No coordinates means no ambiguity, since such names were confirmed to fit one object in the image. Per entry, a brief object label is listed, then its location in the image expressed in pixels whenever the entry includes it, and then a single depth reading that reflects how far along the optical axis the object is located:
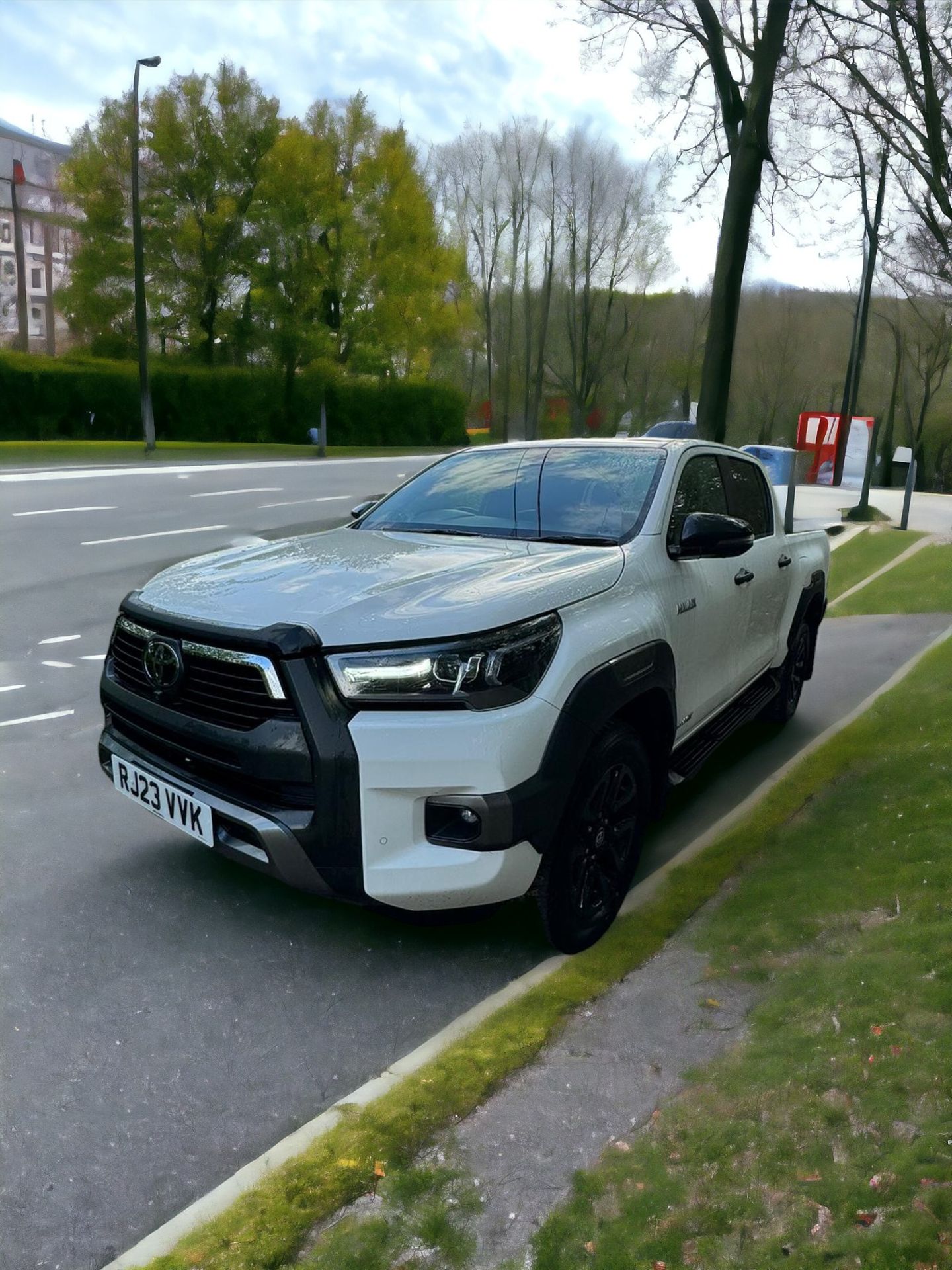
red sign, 30.92
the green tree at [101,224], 35.81
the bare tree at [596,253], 47.84
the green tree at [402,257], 39.91
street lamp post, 26.73
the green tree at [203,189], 36.41
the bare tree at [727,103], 13.77
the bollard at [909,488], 17.97
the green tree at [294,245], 37.69
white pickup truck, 3.16
